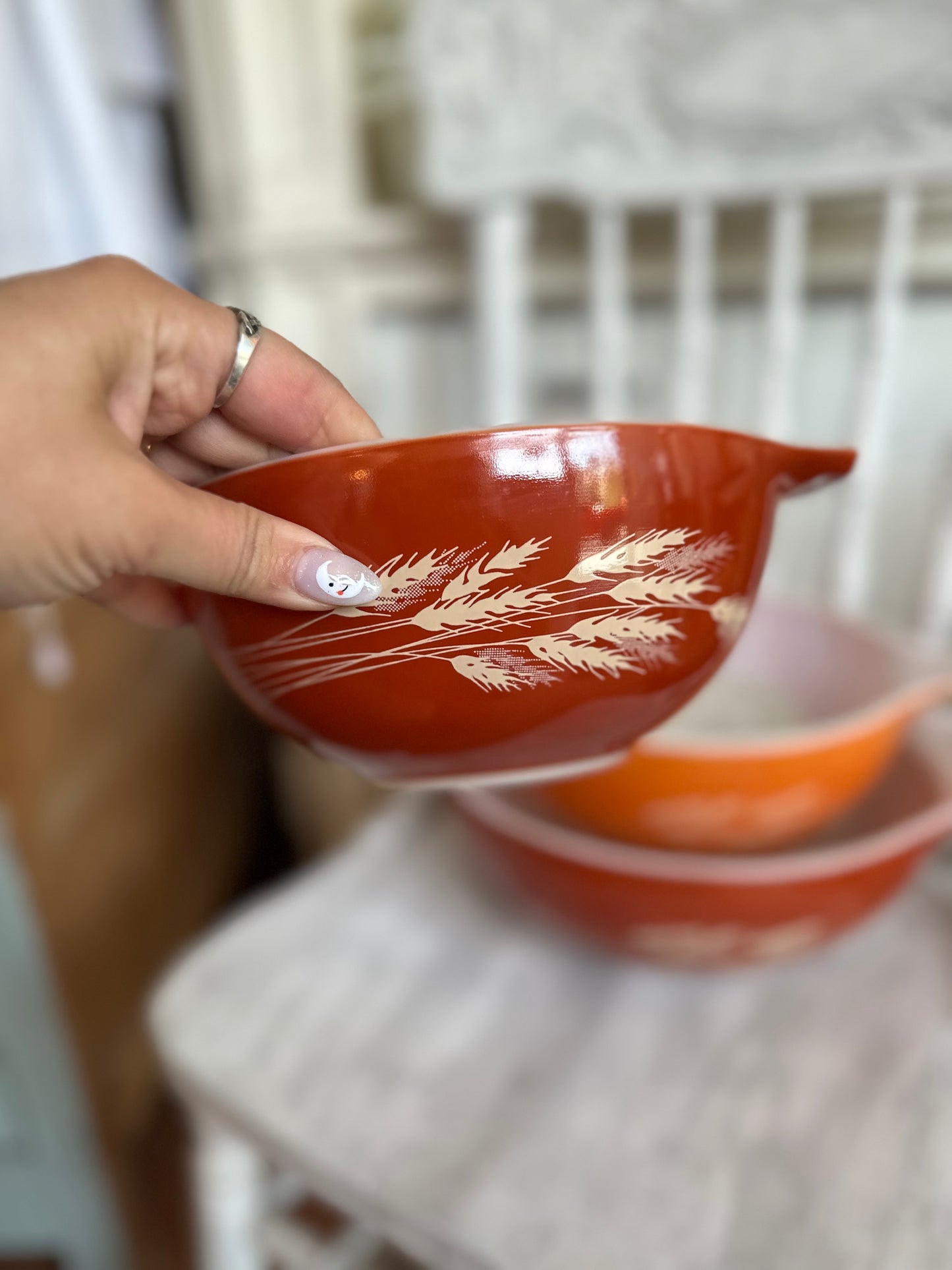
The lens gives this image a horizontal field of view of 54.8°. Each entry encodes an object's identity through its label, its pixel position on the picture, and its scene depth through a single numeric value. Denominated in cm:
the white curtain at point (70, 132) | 60
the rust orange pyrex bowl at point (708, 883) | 38
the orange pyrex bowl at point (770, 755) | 39
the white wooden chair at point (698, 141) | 49
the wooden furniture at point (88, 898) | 72
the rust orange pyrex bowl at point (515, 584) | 18
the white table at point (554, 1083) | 34
